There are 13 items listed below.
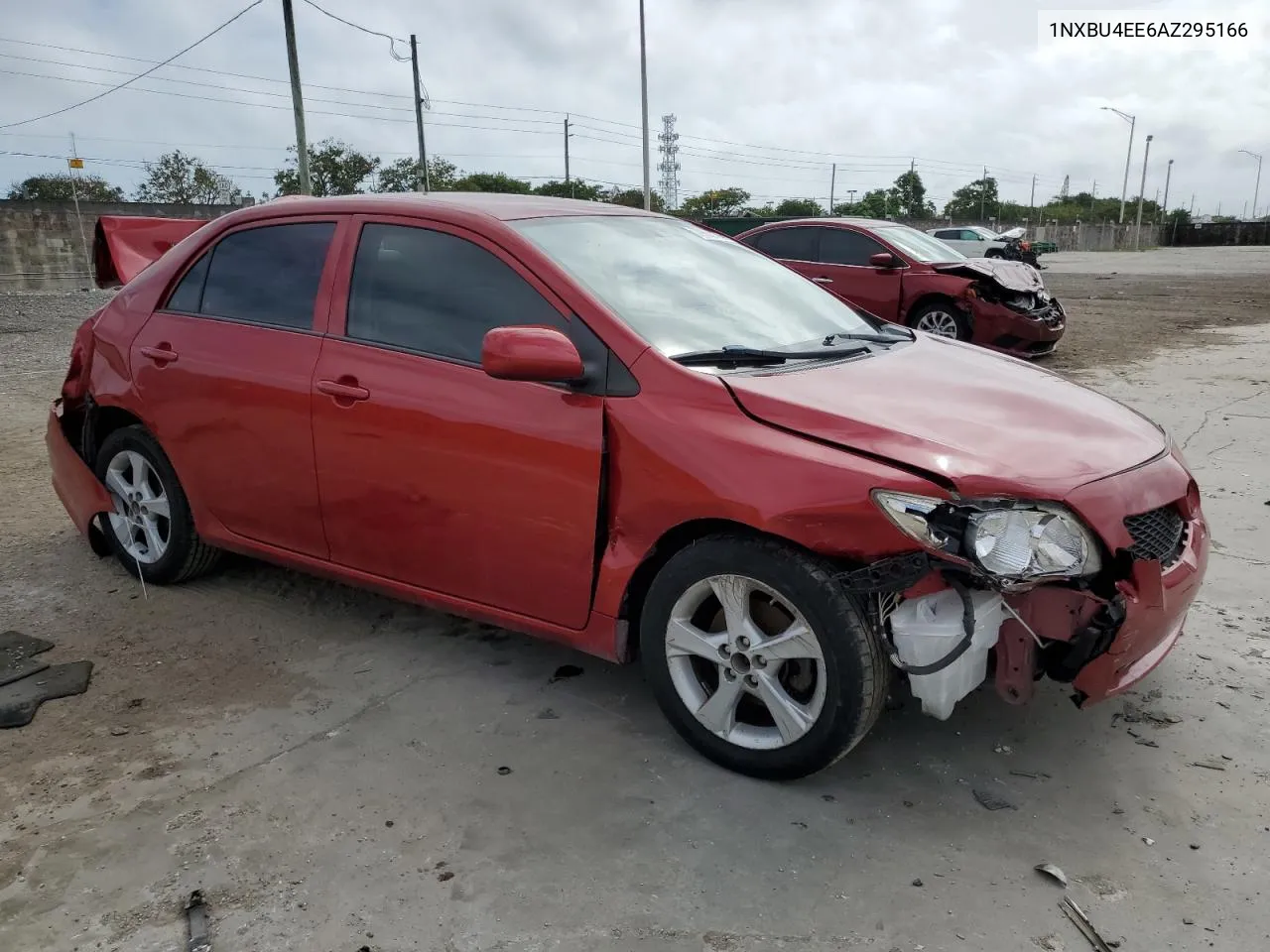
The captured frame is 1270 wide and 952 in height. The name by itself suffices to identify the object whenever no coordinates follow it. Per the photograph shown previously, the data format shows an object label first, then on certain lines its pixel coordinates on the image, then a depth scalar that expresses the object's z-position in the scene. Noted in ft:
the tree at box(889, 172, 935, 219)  252.83
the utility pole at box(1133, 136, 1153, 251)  205.74
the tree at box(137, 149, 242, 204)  153.28
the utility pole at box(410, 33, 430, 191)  99.19
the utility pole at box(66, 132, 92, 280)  85.92
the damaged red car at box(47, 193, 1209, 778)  8.57
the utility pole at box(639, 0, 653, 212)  109.60
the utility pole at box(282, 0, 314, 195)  75.61
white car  82.77
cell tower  231.59
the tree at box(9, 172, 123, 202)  145.48
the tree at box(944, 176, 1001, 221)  267.80
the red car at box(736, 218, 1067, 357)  34.09
